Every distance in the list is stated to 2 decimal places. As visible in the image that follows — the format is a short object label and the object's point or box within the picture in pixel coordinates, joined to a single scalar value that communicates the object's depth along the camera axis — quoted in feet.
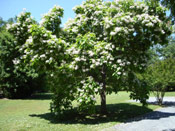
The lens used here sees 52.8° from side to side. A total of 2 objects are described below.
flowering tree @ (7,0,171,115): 32.60
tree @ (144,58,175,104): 55.01
